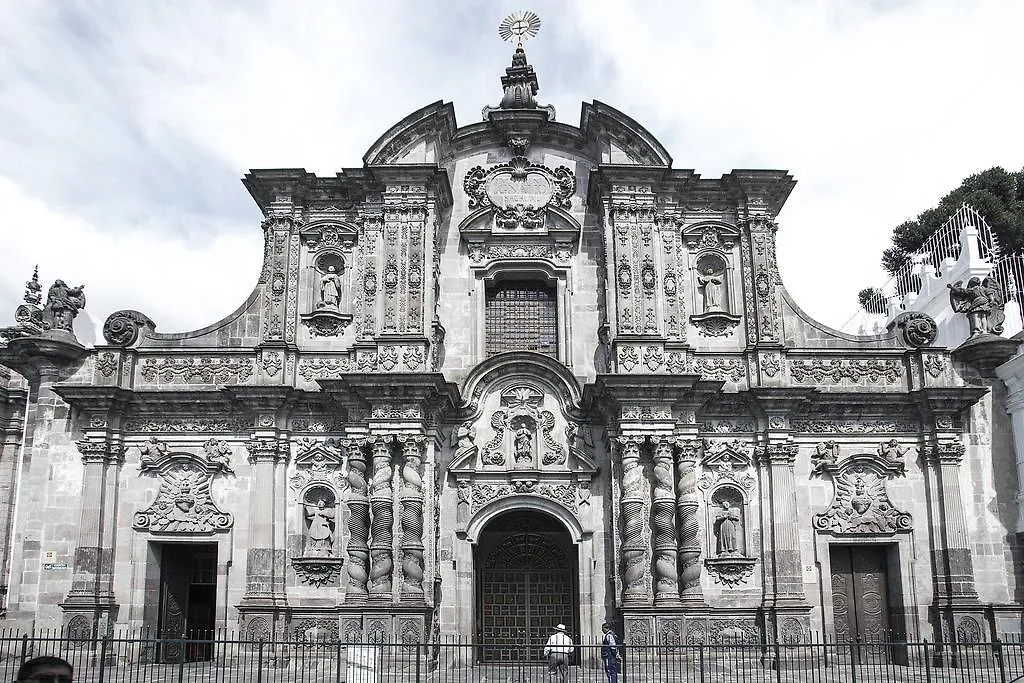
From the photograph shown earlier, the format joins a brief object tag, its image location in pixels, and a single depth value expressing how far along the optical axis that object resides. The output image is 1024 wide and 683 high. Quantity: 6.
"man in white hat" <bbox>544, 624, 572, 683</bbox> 16.53
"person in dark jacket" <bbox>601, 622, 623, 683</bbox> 16.53
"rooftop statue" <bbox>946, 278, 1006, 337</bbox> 21.06
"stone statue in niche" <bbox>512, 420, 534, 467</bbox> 20.75
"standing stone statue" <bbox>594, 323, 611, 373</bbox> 21.41
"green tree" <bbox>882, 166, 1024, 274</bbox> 35.44
